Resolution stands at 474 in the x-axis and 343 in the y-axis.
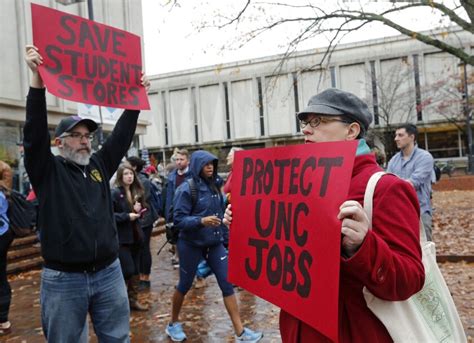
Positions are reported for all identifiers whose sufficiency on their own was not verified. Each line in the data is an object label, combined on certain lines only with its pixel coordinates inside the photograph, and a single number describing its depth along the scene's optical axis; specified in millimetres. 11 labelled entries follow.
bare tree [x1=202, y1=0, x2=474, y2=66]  8992
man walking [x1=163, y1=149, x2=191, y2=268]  7727
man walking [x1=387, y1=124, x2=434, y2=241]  5516
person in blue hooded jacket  4730
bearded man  2906
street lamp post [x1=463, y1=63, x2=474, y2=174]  28136
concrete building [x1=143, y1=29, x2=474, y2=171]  37500
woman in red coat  1579
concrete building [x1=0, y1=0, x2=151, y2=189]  14977
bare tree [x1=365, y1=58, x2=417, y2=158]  36938
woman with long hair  5988
